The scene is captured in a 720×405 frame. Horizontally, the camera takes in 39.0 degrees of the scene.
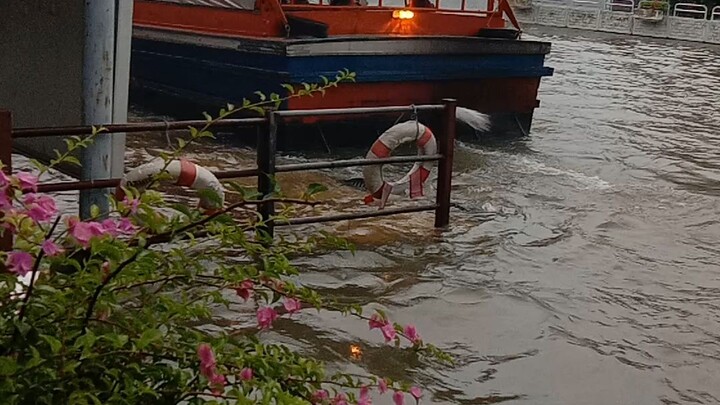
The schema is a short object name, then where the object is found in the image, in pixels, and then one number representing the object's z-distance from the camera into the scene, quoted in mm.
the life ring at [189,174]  5051
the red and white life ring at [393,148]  6891
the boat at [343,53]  9969
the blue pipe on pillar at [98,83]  4555
